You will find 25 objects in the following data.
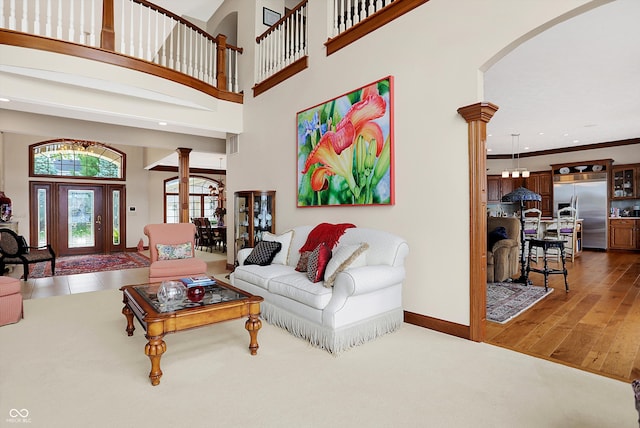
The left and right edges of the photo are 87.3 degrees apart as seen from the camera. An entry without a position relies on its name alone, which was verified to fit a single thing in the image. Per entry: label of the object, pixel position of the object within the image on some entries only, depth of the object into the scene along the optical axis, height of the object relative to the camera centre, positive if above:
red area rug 6.71 -1.17
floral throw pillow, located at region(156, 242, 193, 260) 4.80 -0.57
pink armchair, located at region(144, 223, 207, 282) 4.34 -0.58
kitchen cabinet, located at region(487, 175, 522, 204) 11.09 +0.79
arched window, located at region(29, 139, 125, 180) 9.02 +1.51
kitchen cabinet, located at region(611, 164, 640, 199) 8.43 +0.71
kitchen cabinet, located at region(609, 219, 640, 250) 8.30 -0.64
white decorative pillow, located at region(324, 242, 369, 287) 2.96 -0.44
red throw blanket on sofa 3.72 -0.27
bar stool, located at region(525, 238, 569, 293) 4.47 -0.51
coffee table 2.24 -0.74
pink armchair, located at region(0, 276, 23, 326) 3.36 -0.89
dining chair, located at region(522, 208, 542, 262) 6.50 -0.38
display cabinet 5.43 -0.04
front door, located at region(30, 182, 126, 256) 9.04 -0.12
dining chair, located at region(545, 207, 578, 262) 6.78 -0.48
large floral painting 3.67 +0.76
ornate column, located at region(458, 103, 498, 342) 2.92 -0.08
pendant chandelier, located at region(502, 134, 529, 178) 8.47 +1.42
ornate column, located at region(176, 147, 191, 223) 7.45 +0.69
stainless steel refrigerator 8.76 +0.16
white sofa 2.73 -0.77
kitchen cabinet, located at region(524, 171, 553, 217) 9.99 +0.63
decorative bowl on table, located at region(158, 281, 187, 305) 2.64 -0.65
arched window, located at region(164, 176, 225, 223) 11.53 +0.54
